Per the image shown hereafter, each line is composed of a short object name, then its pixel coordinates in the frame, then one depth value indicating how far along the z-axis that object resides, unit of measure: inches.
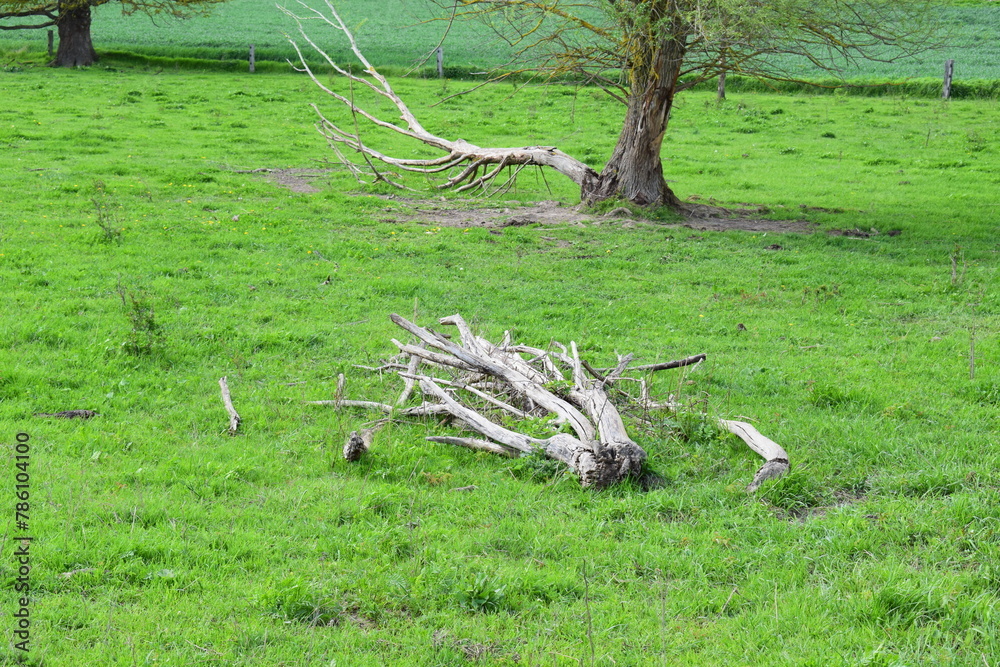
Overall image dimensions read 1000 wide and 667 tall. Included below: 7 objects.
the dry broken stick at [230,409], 489.7
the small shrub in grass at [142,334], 600.1
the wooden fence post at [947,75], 2212.1
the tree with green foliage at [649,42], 928.3
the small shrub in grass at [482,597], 325.7
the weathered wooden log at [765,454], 426.3
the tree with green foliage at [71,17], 2422.5
